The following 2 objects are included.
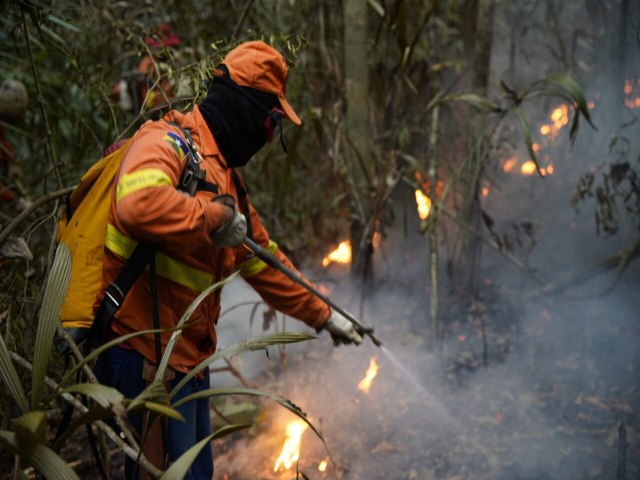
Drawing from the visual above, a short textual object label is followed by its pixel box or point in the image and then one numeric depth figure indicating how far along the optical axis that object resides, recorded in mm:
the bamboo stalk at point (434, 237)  4172
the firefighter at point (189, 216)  2016
